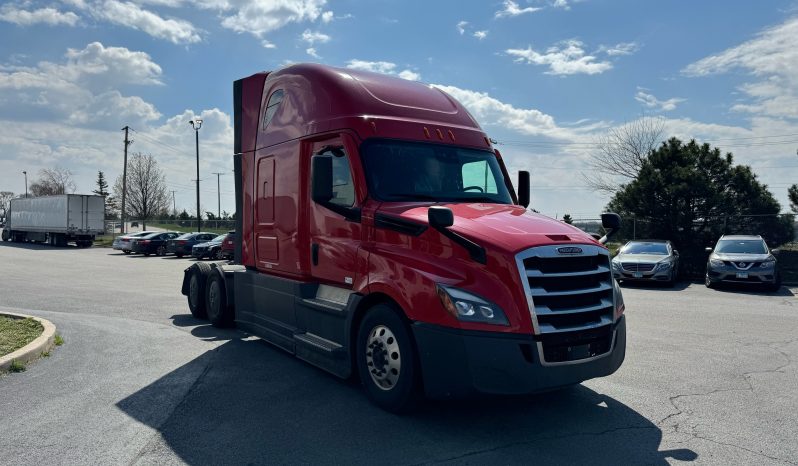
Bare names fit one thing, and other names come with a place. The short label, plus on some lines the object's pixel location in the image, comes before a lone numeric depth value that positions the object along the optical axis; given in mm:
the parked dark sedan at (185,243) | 32594
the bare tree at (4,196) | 118775
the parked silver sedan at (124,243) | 36250
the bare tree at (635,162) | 31866
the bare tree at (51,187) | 91438
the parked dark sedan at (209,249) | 30603
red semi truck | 4559
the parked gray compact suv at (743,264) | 16109
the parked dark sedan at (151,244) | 35312
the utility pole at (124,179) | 49831
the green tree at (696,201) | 22172
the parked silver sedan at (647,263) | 17250
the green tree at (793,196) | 28609
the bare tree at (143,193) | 68812
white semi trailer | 41250
